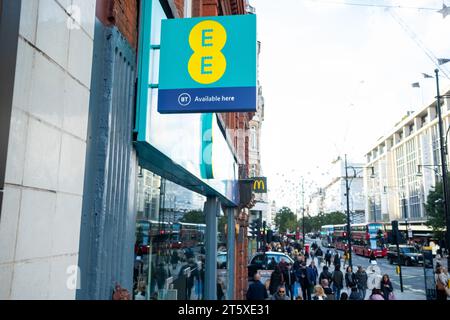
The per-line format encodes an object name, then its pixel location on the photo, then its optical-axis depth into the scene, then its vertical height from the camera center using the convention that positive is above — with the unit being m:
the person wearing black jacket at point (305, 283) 14.57 -2.08
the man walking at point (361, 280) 13.94 -1.90
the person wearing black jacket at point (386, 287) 11.38 -1.70
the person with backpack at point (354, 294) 10.58 -1.79
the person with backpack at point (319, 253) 29.05 -1.98
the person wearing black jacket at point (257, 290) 9.61 -1.55
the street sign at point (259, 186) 21.61 +2.13
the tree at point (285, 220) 71.19 +1.02
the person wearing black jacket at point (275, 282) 12.38 -1.75
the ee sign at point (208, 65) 4.45 +1.82
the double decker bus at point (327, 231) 58.16 -0.83
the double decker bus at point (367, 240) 41.41 -1.46
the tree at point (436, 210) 41.47 +1.79
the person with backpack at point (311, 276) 14.84 -1.88
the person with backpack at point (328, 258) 24.77 -1.95
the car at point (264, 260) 22.09 -1.95
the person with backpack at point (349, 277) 14.55 -1.89
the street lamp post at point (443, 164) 16.13 +2.73
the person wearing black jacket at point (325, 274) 13.88 -1.66
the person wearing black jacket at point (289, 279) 15.66 -2.08
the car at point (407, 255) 37.84 -2.71
